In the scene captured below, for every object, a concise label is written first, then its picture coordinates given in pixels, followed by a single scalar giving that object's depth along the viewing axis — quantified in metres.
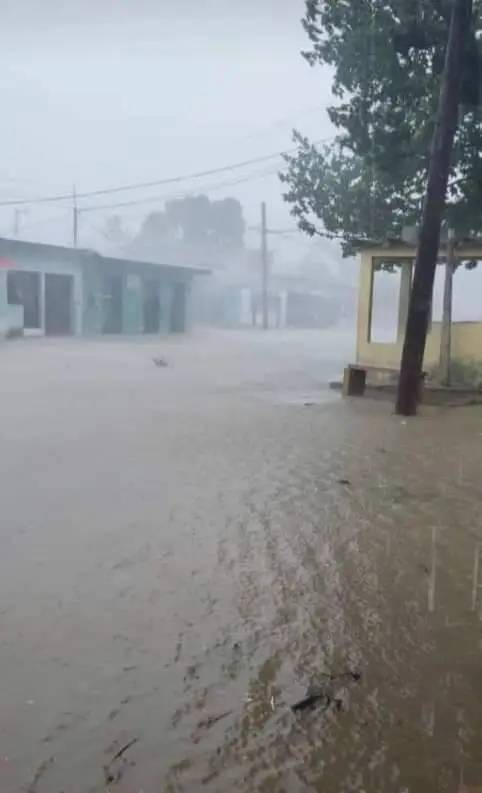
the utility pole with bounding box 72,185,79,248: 46.53
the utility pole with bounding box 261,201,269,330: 47.94
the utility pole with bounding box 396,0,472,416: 10.54
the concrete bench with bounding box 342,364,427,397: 14.34
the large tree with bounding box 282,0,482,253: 12.87
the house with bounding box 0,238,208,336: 30.11
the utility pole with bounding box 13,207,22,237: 53.78
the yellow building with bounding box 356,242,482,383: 13.87
